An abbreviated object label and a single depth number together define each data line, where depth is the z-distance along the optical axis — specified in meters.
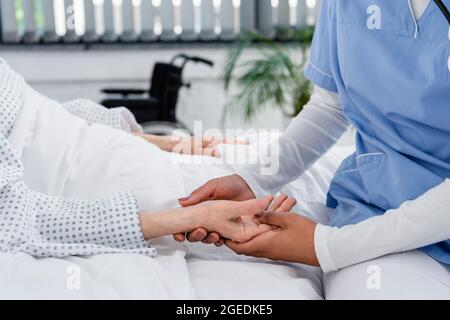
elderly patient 1.52
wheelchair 3.84
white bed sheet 1.40
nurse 1.43
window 4.71
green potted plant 4.23
